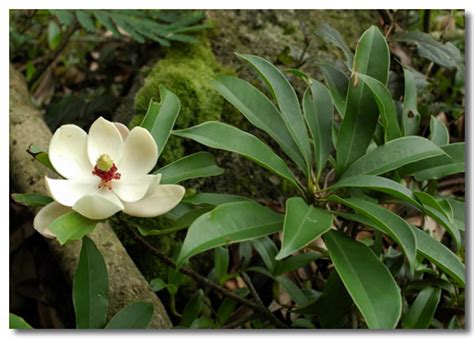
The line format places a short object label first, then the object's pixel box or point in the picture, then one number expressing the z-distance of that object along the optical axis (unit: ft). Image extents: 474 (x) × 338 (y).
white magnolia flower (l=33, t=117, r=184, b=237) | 2.57
